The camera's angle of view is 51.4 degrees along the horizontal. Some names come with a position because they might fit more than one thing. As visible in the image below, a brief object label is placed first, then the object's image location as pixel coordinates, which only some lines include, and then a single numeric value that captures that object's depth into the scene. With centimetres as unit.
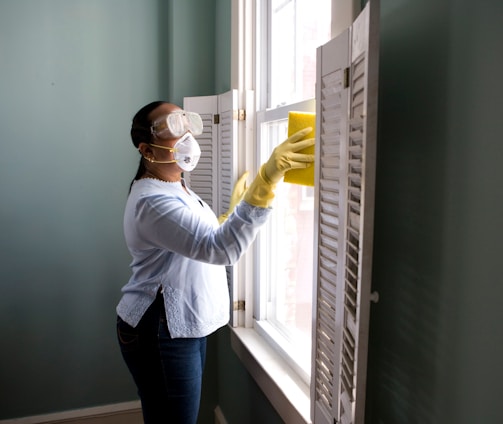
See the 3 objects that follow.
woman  145
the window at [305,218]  93
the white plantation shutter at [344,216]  88
